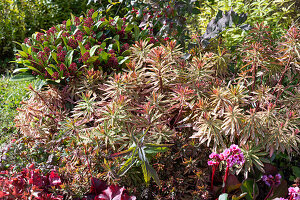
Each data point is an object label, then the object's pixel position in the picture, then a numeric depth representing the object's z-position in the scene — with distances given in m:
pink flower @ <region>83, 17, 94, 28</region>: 3.61
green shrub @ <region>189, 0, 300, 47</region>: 3.87
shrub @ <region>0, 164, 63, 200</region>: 1.93
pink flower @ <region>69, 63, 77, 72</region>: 2.96
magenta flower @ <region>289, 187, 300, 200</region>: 1.96
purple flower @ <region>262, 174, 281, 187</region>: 2.38
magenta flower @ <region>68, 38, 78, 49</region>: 3.32
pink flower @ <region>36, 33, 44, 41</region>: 3.56
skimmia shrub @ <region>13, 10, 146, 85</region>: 3.05
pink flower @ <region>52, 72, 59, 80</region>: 2.91
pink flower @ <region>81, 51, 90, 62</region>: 3.03
